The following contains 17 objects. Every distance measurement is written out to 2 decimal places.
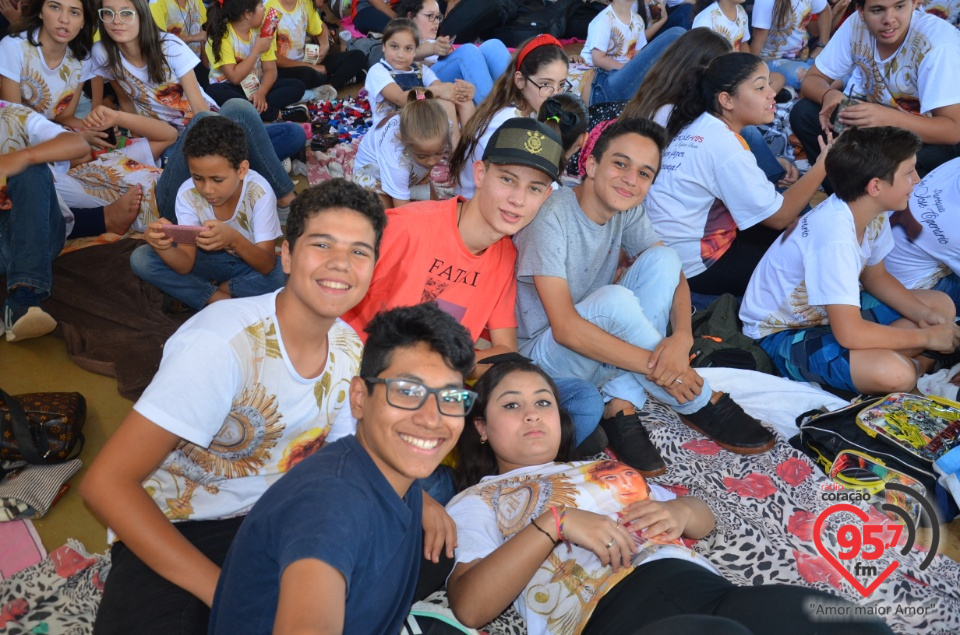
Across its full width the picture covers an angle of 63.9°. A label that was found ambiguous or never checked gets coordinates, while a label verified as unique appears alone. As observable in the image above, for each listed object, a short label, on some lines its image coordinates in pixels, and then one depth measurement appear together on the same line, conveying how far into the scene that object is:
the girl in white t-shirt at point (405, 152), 3.69
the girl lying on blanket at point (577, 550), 1.63
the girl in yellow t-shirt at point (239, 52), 4.94
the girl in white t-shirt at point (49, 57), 3.54
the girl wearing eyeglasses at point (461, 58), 5.12
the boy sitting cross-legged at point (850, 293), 2.88
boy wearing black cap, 2.42
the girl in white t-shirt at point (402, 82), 4.53
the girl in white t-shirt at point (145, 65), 3.74
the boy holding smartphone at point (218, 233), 3.03
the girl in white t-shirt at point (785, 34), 5.94
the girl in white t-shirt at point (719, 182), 3.21
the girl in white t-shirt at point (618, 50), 4.89
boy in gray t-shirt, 2.65
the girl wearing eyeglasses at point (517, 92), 3.72
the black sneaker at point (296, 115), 5.19
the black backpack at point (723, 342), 3.09
